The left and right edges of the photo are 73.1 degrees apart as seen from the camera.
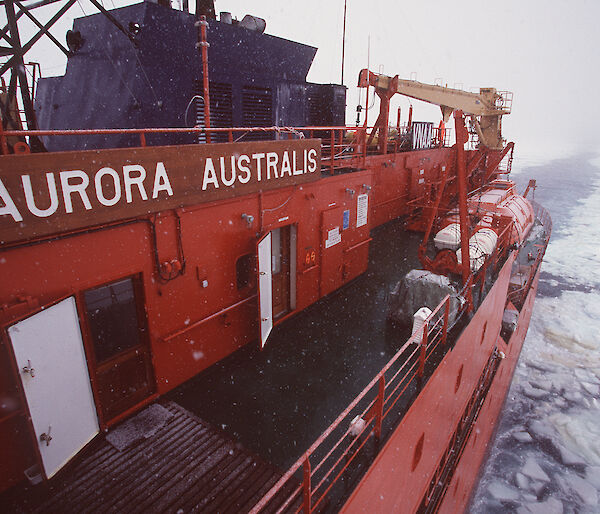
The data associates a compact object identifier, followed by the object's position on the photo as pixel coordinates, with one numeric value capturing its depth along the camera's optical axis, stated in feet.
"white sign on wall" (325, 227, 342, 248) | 29.27
